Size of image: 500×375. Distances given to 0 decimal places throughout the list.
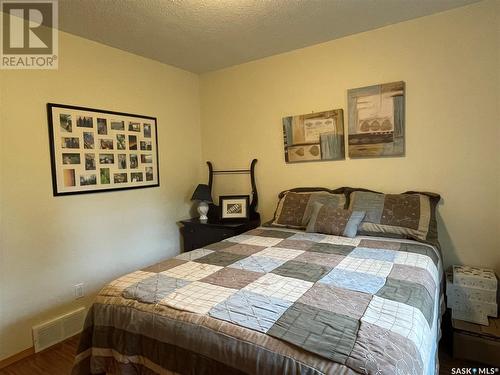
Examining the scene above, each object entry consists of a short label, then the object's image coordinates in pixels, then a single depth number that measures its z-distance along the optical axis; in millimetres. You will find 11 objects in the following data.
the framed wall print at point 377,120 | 2406
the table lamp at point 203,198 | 3199
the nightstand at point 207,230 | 2889
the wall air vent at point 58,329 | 2150
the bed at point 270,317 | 934
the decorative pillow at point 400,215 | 2123
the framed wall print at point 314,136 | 2697
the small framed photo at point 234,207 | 3124
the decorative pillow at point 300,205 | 2533
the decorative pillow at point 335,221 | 2254
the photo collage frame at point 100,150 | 2287
